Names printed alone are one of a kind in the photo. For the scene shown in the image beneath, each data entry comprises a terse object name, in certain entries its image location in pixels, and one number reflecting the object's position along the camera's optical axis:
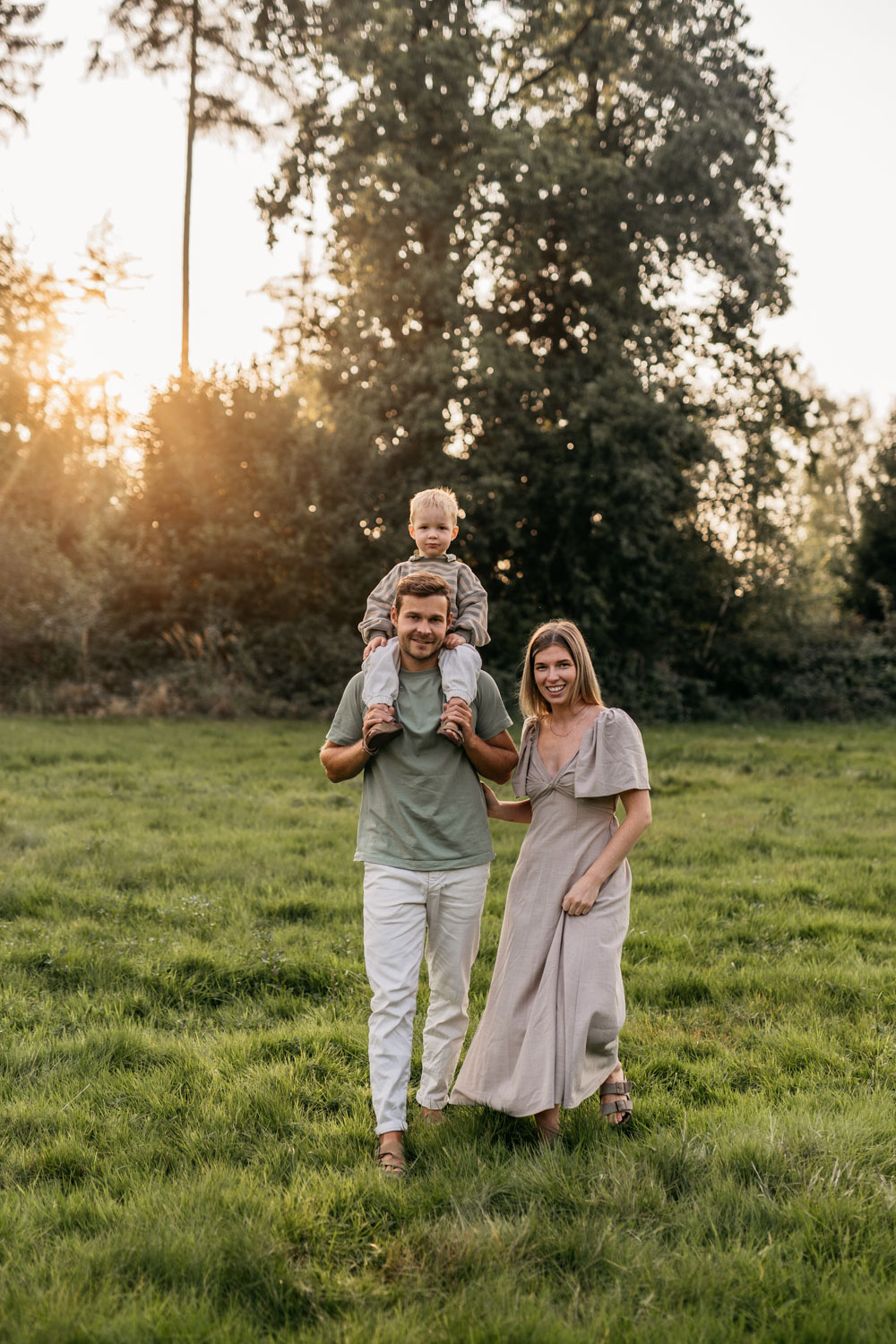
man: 3.74
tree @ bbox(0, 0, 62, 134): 23.47
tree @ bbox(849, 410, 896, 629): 24.70
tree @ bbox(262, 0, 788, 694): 18.70
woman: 3.70
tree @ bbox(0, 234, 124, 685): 19.33
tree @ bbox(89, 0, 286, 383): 25.02
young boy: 4.94
